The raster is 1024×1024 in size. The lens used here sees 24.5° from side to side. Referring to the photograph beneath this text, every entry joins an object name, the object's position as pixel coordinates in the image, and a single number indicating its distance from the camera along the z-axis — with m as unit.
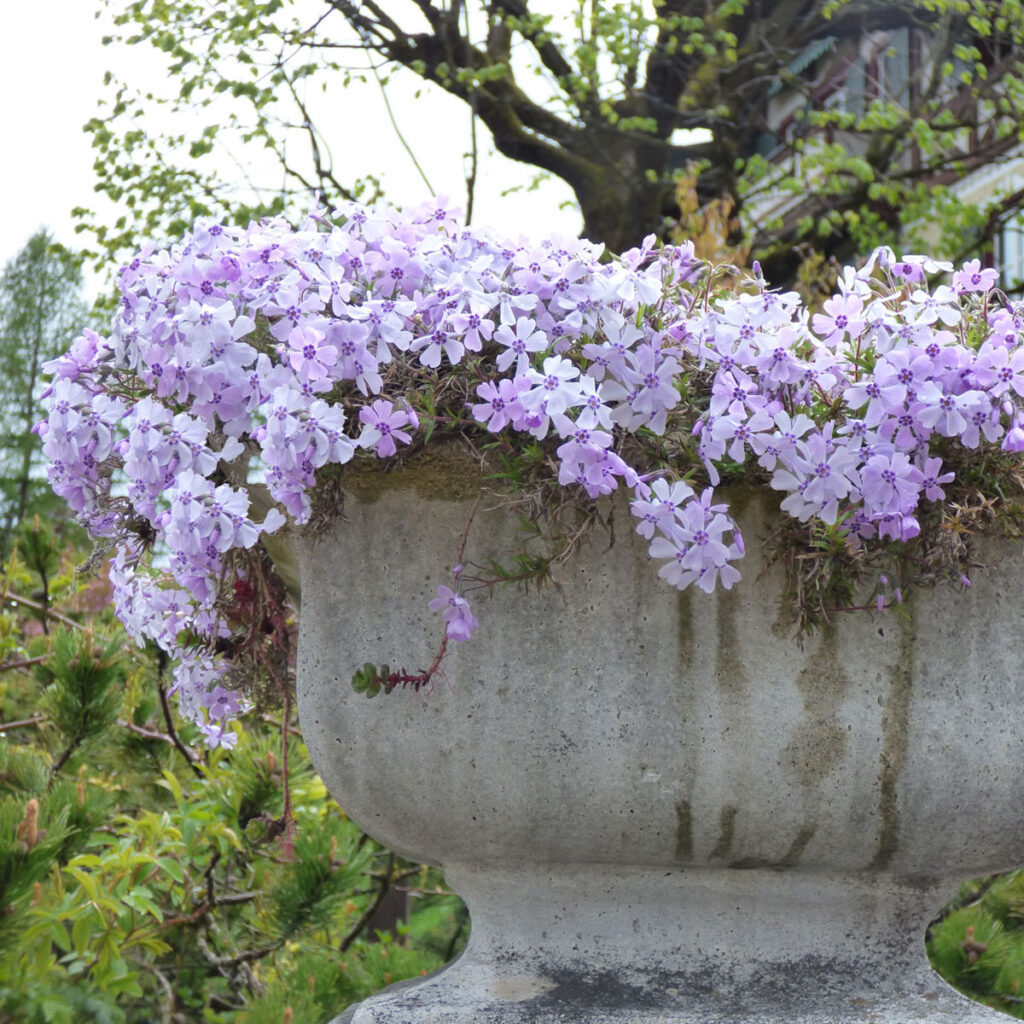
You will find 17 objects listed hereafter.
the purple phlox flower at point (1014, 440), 0.80
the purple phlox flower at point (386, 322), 0.80
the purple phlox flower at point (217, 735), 0.97
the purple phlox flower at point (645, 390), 0.80
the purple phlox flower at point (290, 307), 0.80
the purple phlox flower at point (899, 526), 0.79
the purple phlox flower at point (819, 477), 0.79
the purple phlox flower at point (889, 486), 0.79
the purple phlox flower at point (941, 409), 0.79
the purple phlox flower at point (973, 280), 0.84
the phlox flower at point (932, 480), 0.80
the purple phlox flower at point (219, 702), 0.95
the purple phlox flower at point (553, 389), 0.78
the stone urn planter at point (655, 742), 0.83
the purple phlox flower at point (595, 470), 0.78
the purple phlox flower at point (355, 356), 0.80
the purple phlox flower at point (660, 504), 0.78
